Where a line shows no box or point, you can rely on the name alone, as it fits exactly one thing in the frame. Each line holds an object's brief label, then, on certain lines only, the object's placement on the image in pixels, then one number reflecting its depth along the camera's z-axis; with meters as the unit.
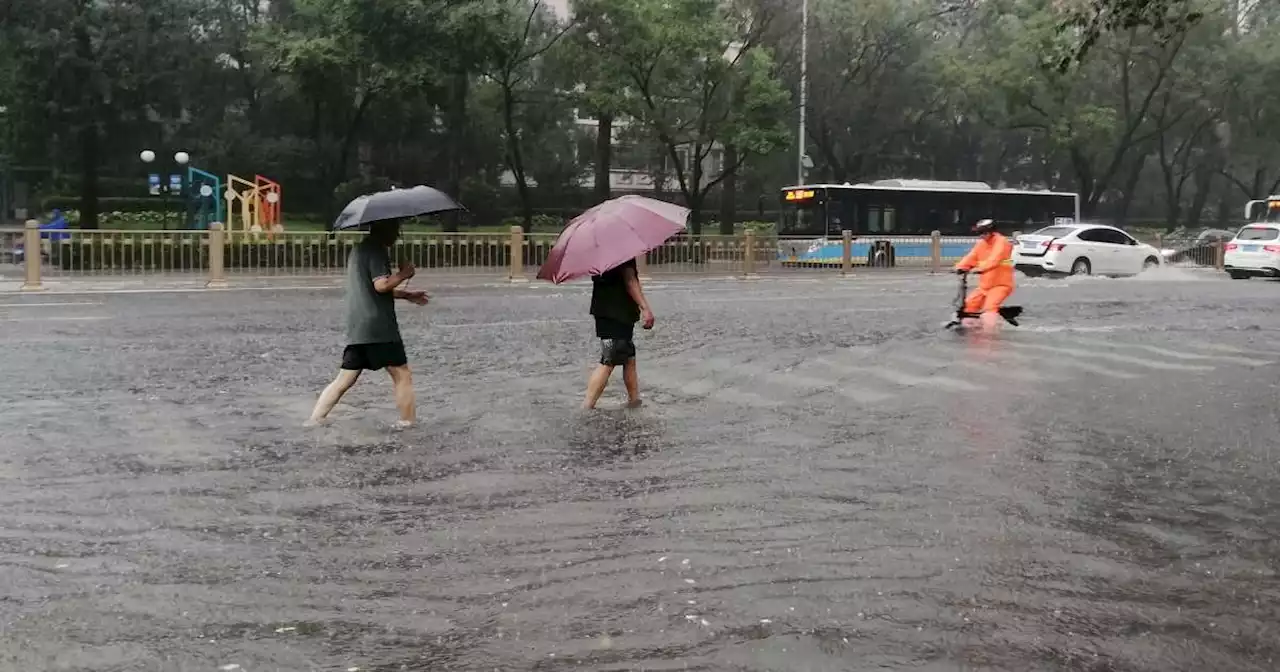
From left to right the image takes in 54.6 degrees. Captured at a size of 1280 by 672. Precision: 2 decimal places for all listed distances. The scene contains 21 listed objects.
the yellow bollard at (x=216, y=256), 22.42
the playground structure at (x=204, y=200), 30.95
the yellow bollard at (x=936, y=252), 32.59
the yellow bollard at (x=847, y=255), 30.73
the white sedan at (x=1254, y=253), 30.61
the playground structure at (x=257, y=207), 29.47
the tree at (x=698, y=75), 31.66
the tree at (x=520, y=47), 31.84
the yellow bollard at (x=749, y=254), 28.98
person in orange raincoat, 14.53
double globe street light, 32.72
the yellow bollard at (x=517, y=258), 25.17
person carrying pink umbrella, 8.38
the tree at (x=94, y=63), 34.41
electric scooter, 15.12
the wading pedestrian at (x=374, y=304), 7.90
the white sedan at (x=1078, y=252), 30.50
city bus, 33.09
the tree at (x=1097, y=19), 11.53
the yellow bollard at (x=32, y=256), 20.88
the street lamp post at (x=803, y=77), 39.19
